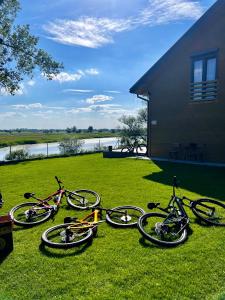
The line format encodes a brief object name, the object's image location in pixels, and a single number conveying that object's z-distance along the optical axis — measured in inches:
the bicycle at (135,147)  683.9
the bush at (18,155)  660.1
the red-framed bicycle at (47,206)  201.6
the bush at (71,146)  786.4
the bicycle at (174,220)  163.8
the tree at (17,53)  678.5
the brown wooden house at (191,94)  459.8
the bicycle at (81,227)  157.8
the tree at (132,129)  791.6
